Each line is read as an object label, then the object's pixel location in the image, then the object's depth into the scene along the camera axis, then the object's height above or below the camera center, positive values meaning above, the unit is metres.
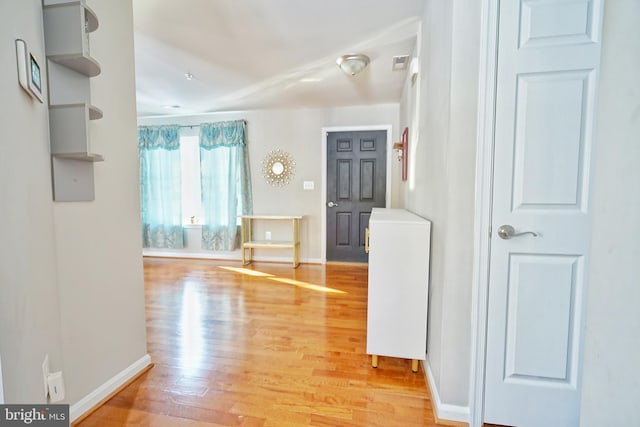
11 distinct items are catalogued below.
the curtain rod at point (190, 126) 4.74 +1.14
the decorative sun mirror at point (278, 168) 4.52 +0.41
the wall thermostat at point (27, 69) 0.90 +0.42
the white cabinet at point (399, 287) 1.64 -0.57
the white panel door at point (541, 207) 1.17 -0.06
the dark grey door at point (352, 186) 4.32 +0.11
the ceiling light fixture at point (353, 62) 2.61 +1.27
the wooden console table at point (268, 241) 4.25 -0.80
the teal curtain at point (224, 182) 4.54 +0.17
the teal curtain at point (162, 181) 4.71 +0.19
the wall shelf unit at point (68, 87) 1.14 +0.47
